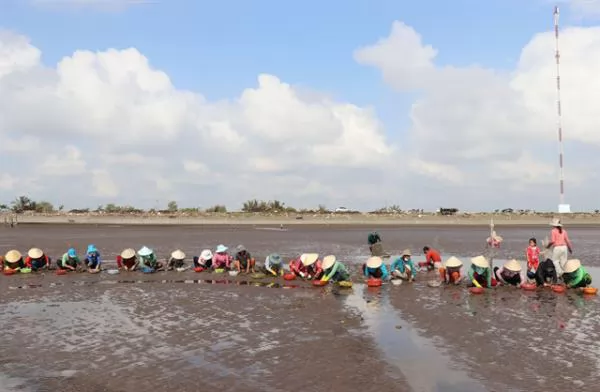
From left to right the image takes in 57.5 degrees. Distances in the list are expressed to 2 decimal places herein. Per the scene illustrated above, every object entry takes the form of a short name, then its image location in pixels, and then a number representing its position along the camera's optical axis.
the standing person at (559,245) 18.22
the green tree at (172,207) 72.06
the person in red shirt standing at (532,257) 18.39
